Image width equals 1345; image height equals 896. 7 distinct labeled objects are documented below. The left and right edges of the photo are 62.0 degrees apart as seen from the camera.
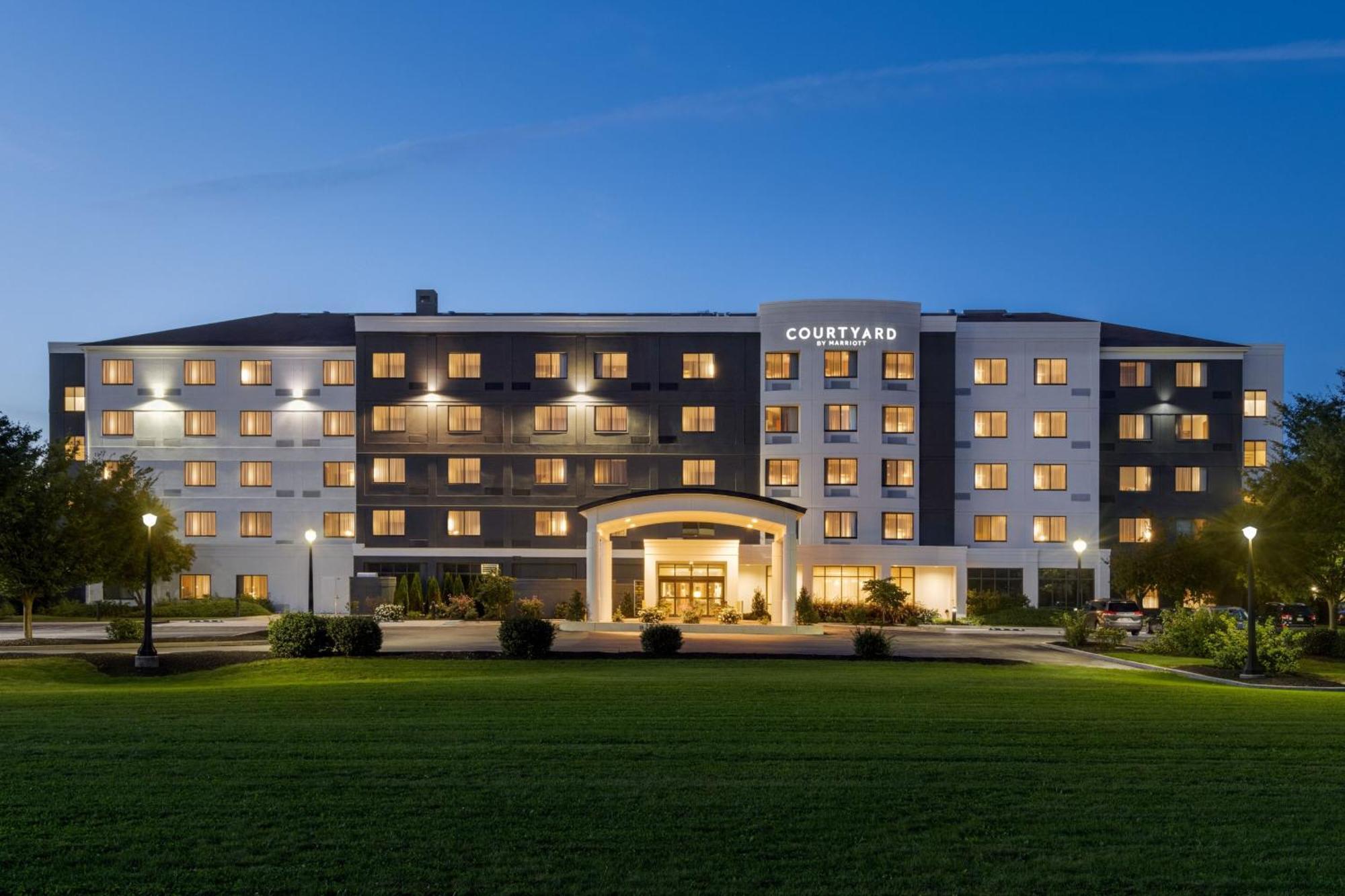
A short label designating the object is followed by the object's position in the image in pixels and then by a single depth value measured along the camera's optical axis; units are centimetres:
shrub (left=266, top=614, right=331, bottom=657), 2848
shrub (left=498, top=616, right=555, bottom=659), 2862
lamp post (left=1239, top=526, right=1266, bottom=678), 2634
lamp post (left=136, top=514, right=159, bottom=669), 2809
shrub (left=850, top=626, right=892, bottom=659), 2998
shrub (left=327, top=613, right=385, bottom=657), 2883
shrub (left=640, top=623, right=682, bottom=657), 2966
